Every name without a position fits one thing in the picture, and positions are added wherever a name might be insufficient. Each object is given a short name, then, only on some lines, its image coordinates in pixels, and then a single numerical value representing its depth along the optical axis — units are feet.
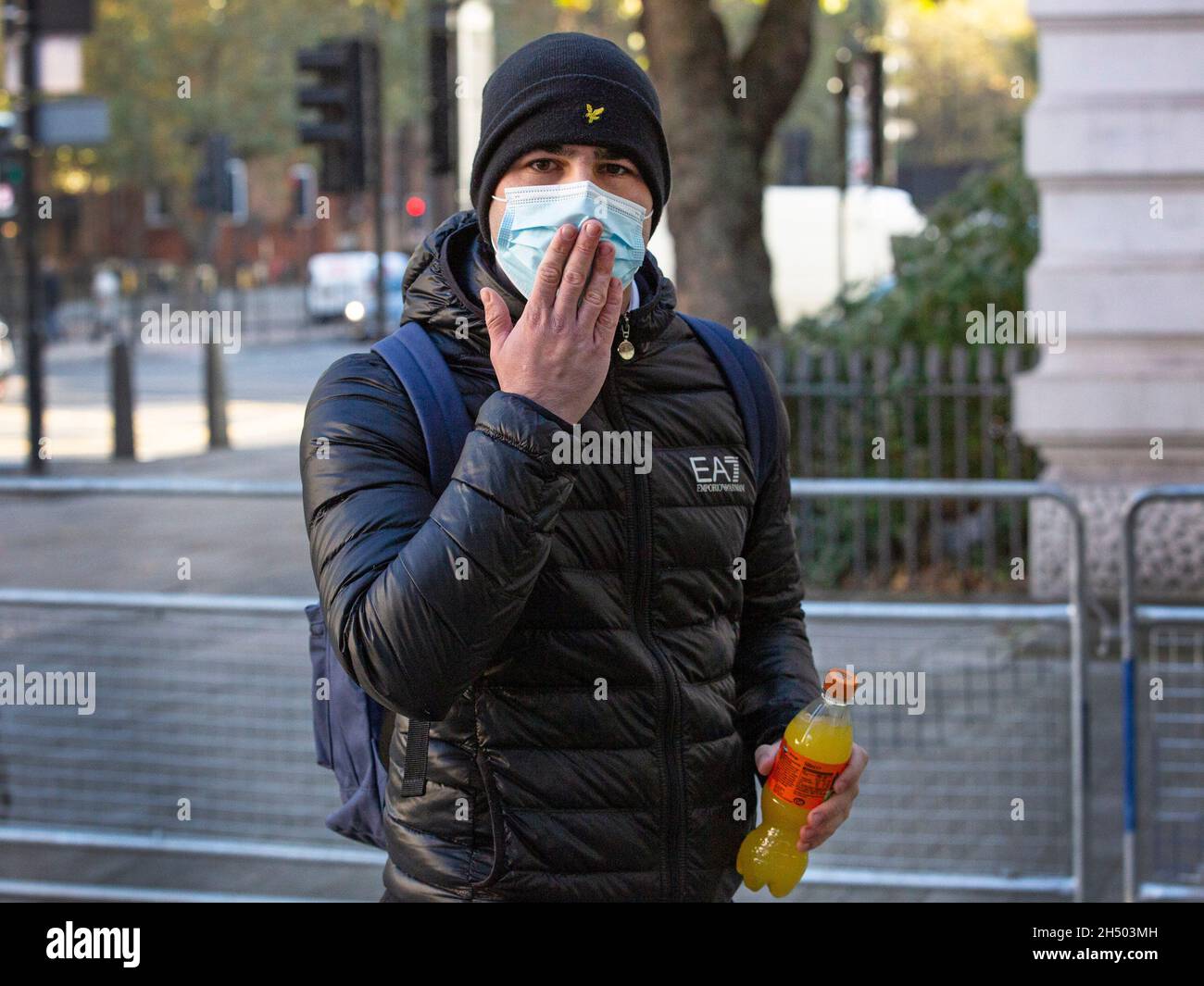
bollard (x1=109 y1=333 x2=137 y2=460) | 56.34
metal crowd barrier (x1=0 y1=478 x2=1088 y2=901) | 16.34
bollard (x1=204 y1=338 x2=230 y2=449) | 57.98
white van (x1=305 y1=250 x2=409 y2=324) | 145.48
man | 6.91
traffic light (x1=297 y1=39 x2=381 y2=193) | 45.01
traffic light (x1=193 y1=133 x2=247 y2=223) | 70.95
